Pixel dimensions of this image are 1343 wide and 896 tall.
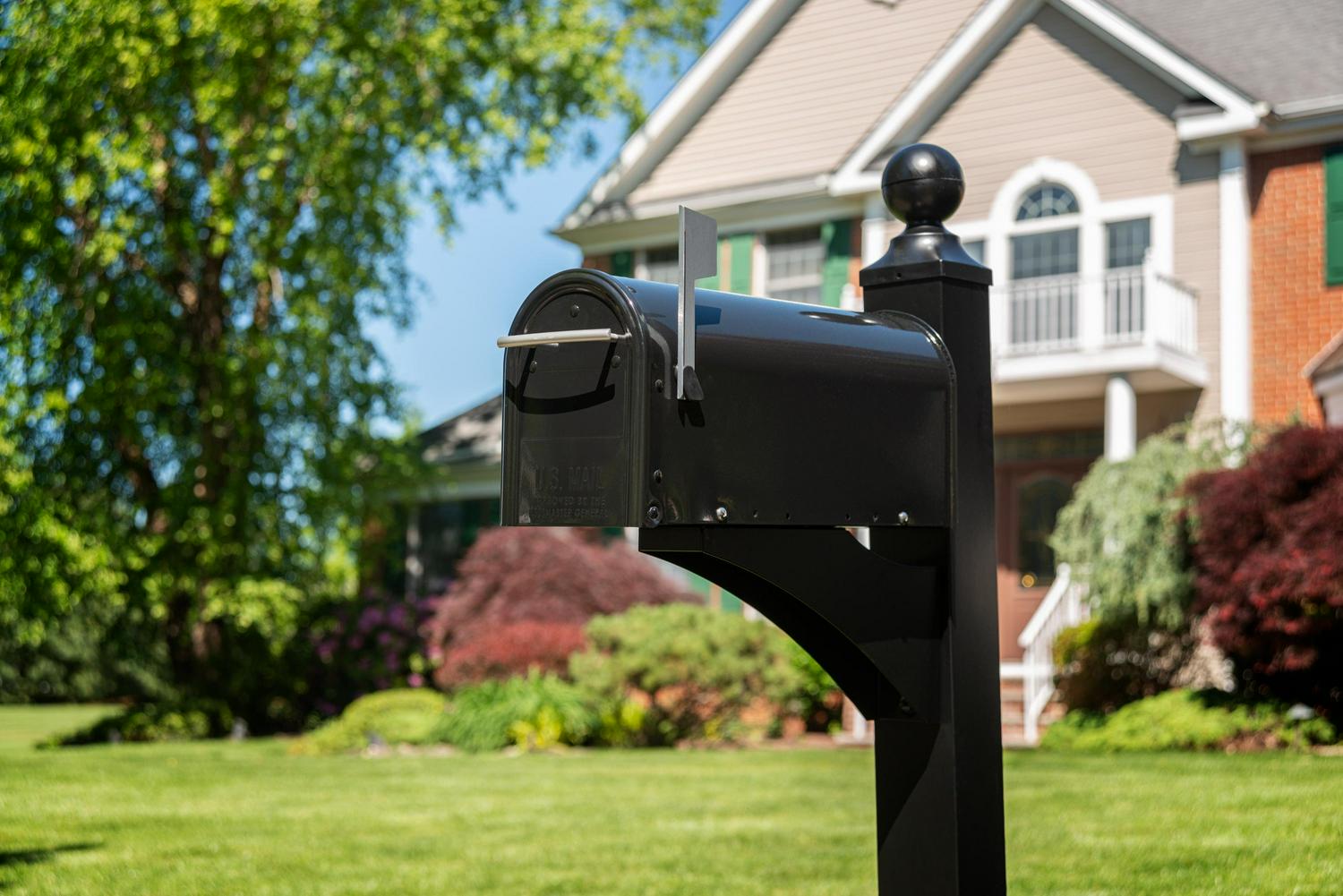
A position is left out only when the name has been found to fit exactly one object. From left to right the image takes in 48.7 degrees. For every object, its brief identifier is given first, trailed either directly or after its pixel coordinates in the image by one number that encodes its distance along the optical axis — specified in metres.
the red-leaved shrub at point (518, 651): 15.44
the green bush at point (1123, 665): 12.89
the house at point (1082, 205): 14.45
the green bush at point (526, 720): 13.52
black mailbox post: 2.12
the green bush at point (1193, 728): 10.62
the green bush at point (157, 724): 16.89
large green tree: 16.41
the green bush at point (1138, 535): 12.05
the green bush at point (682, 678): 13.81
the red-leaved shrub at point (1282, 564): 10.37
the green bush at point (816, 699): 15.00
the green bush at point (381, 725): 14.40
